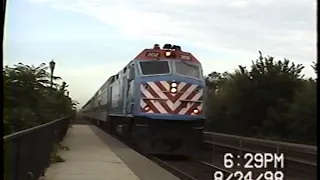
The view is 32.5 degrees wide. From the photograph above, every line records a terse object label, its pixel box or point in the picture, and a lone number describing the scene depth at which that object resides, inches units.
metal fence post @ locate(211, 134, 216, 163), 485.5
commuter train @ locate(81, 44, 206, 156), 553.6
